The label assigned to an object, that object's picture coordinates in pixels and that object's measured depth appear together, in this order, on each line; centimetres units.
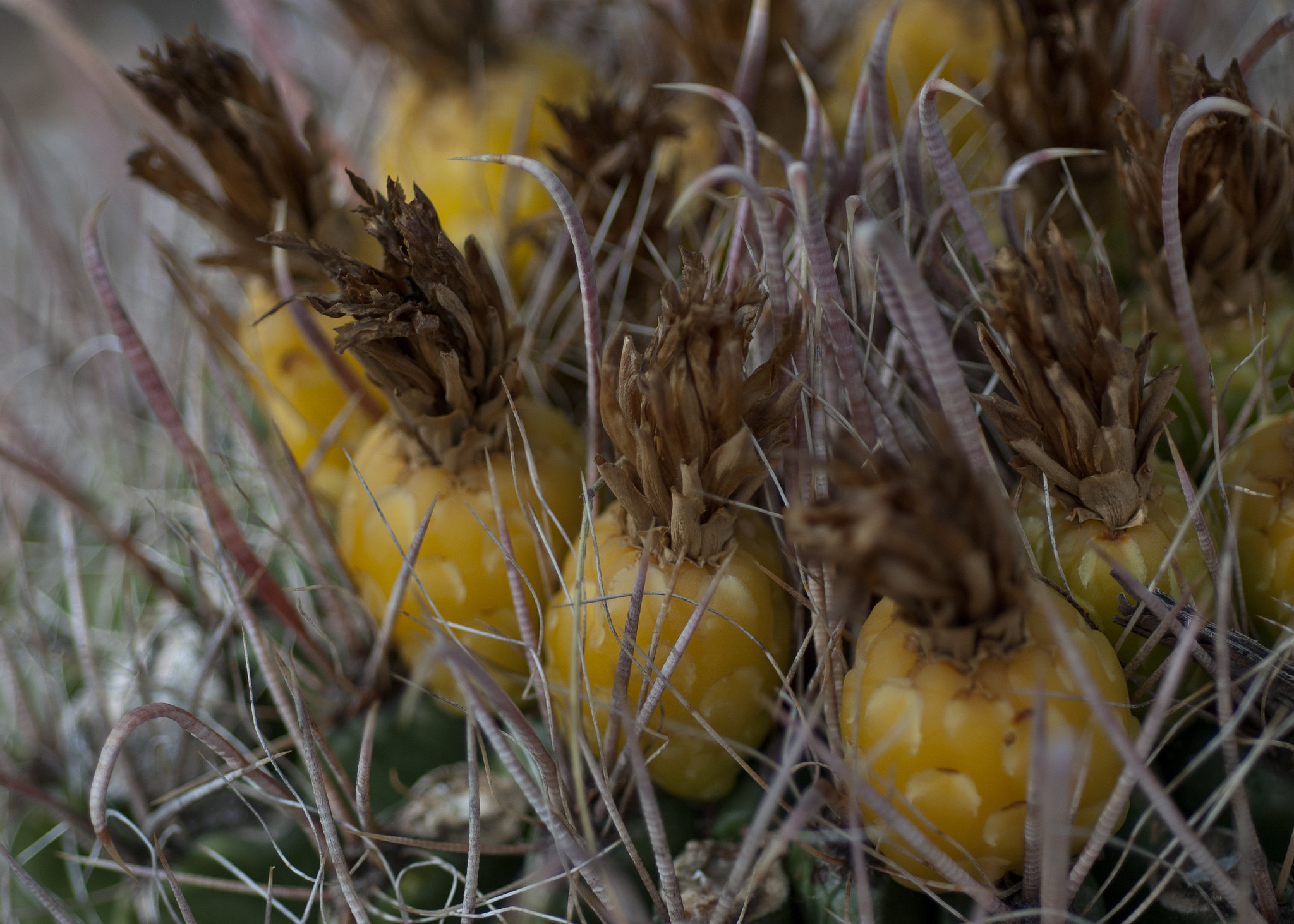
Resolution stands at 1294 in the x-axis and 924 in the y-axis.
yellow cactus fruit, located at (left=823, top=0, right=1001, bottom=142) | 36
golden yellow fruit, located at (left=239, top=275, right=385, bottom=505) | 34
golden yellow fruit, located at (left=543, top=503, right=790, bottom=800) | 29
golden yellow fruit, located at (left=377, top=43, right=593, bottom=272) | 37
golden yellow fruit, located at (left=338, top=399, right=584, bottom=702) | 31
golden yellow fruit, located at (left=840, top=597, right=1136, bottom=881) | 28
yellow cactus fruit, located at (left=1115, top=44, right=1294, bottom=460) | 30
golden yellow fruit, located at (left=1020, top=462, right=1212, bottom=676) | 29
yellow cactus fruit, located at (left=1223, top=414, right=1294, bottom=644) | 29
